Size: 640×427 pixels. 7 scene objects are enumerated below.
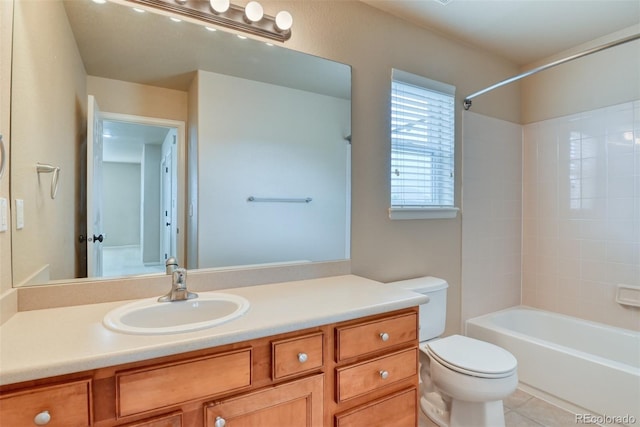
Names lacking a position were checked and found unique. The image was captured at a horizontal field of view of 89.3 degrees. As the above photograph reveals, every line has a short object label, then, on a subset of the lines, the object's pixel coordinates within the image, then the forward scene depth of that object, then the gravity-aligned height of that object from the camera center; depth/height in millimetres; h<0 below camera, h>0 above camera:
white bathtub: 1773 -923
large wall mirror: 1176 +295
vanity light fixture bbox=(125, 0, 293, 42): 1399 +899
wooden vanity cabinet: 790 -512
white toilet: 1523 -782
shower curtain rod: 1644 +882
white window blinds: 2066 +444
